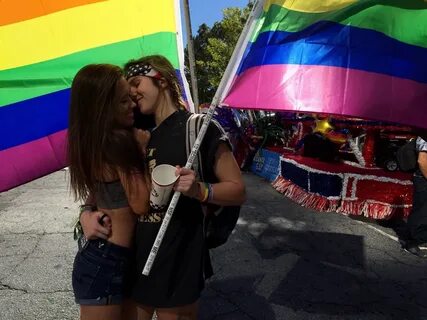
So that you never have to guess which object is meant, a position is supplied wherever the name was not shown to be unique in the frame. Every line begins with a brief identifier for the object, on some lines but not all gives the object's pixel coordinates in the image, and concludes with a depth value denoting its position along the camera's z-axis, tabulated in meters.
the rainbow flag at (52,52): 2.18
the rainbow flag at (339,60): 1.95
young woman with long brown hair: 1.72
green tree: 25.08
